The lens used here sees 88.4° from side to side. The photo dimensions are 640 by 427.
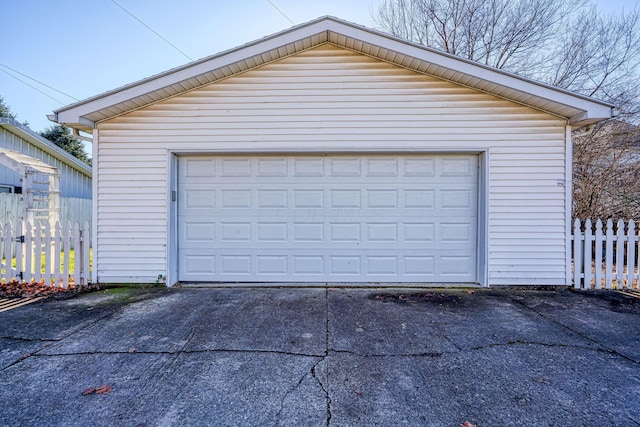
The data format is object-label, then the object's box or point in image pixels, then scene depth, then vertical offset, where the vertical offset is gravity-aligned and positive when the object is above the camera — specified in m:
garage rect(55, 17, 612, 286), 5.47 +0.65
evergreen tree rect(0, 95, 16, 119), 19.37 +6.15
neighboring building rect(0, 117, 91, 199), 10.43 +1.98
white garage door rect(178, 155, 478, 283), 5.68 -0.09
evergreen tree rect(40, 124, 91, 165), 20.55 +4.61
